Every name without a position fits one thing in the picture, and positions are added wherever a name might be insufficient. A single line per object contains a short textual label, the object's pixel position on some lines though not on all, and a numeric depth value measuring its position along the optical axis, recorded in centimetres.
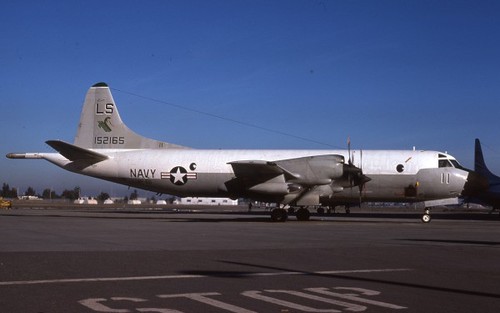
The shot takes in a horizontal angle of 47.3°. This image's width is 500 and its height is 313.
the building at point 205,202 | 14700
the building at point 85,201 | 13732
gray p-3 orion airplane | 3422
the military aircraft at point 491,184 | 5353
